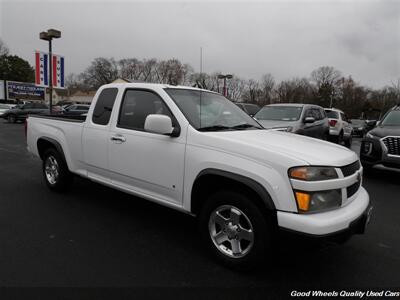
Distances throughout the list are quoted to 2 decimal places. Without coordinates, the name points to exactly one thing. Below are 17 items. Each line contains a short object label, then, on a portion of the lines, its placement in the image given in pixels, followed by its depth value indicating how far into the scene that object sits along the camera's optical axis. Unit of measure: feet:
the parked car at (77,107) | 84.65
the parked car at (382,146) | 21.50
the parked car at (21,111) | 79.15
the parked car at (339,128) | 43.19
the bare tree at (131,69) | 261.85
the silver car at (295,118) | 28.09
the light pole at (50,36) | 45.27
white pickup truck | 8.81
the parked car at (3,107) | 92.56
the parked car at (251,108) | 54.38
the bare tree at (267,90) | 234.91
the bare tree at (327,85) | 213.66
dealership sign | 165.51
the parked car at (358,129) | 79.85
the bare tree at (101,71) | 259.80
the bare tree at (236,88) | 255.09
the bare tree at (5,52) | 231.30
